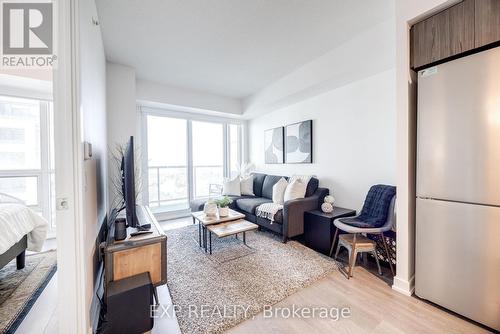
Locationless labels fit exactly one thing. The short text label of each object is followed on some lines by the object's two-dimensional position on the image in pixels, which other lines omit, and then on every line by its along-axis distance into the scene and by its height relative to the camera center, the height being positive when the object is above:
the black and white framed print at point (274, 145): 4.21 +0.41
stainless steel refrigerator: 1.38 -0.18
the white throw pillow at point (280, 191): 3.38 -0.44
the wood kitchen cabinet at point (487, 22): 1.34 +0.94
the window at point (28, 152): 3.03 +0.23
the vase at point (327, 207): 2.81 -0.59
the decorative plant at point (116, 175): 3.13 -0.13
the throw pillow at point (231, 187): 4.24 -0.46
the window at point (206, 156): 4.78 +0.23
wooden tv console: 1.49 -0.69
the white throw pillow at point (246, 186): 4.33 -0.44
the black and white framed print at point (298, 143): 3.62 +0.41
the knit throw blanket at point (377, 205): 2.21 -0.47
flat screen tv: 1.73 -0.20
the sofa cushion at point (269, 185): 3.95 -0.39
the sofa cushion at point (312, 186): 3.21 -0.34
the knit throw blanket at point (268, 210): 3.01 -0.68
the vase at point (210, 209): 2.82 -0.60
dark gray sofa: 2.82 -0.65
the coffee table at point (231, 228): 2.46 -0.79
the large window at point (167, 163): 4.28 +0.06
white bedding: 1.82 -0.59
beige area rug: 1.60 -1.13
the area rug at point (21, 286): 1.59 -1.12
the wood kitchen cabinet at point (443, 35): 1.46 +0.98
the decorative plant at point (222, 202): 2.87 -0.52
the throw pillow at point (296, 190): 3.08 -0.39
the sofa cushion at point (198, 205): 3.56 -0.70
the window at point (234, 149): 5.21 +0.41
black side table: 2.55 -0.82
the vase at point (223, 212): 2.82 -0.64
